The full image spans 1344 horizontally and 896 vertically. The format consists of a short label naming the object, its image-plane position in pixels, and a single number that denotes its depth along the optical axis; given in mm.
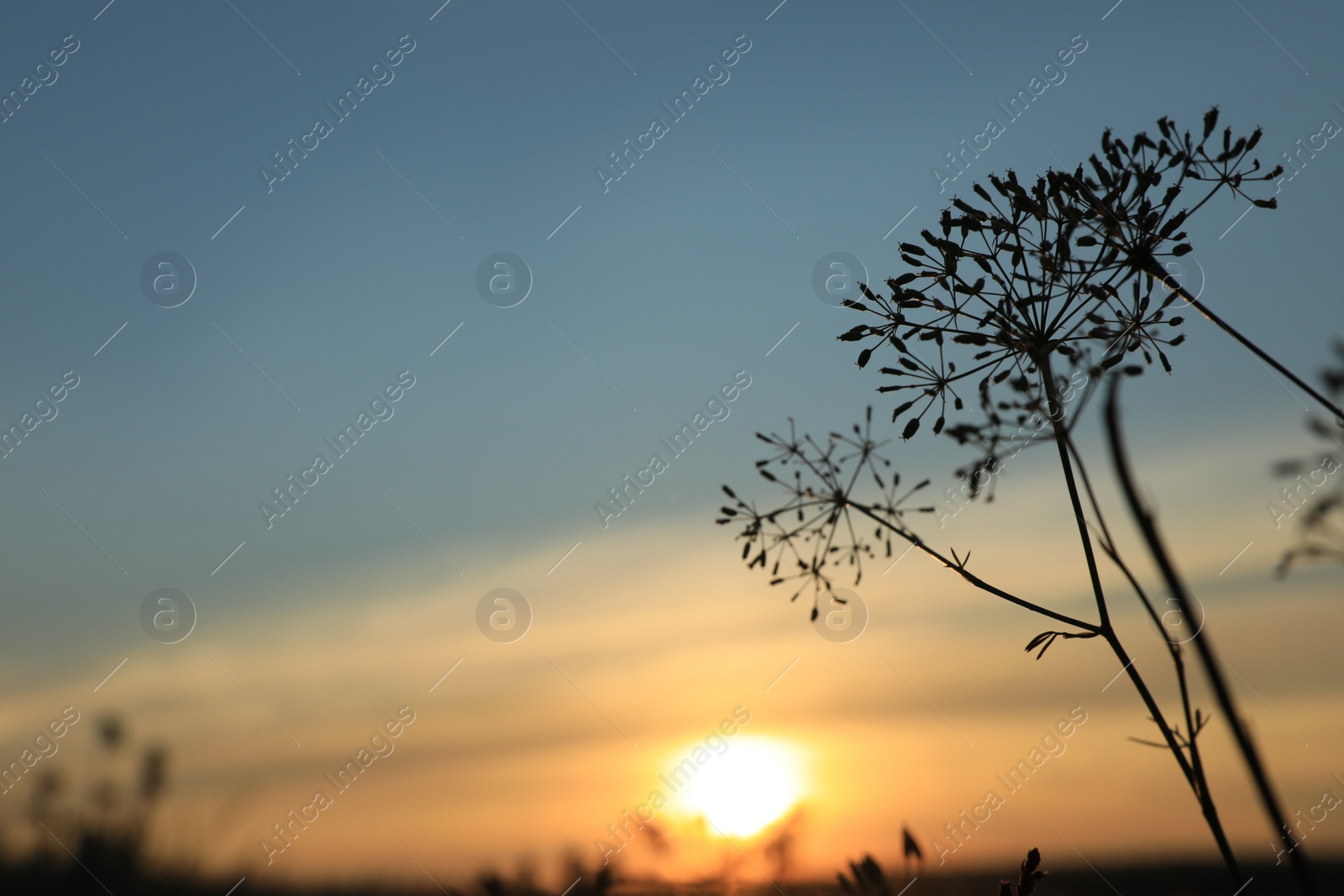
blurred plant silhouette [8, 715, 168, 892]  3867
